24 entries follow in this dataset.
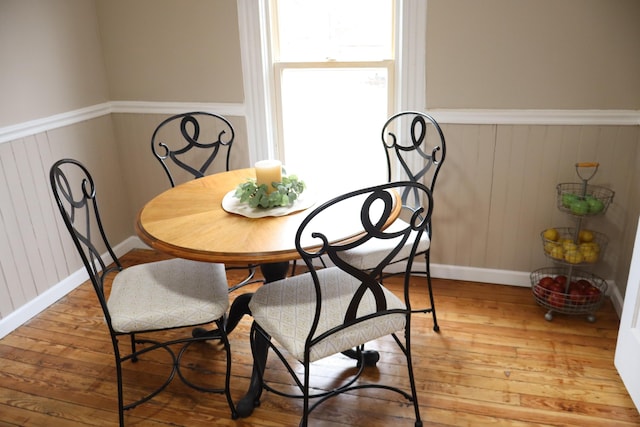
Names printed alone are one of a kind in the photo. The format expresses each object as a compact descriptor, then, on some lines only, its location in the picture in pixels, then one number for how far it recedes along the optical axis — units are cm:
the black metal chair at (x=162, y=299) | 192
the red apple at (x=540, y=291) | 264
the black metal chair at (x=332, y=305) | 163
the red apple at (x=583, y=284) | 264
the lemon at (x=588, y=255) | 256
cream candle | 208
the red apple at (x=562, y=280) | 264
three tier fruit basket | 254
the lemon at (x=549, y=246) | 263
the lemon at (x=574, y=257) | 256
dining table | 176
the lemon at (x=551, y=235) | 267
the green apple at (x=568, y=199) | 254
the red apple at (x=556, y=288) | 262
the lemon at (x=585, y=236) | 261
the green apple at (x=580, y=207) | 249
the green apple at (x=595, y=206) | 248
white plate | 202
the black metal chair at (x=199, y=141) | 315
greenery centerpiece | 204
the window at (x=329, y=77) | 276
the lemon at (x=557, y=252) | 261
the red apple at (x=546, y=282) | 264
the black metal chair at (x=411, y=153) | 247
